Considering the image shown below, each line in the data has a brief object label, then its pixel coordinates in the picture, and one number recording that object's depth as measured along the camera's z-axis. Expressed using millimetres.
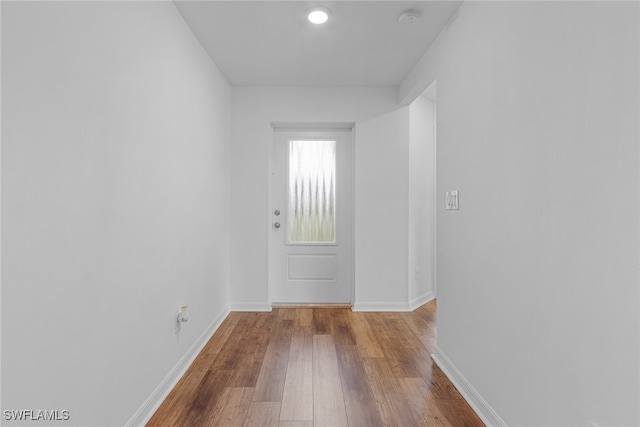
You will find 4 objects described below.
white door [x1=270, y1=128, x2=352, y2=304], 3762
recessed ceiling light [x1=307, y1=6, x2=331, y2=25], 2135
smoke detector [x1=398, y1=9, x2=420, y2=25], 2166
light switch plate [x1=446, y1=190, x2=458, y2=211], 2123
